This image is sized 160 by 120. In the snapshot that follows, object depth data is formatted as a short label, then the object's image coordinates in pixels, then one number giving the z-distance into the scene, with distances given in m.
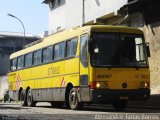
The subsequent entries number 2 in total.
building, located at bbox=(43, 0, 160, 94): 25.05
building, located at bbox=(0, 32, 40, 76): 93.81
